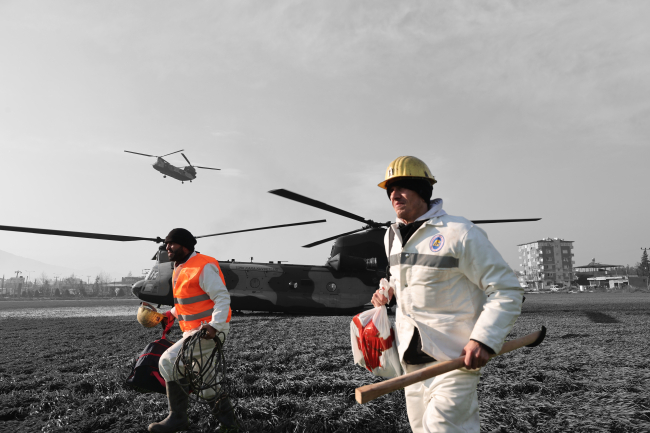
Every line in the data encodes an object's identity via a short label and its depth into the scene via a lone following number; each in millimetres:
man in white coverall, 2186
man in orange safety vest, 3717
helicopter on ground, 15641
